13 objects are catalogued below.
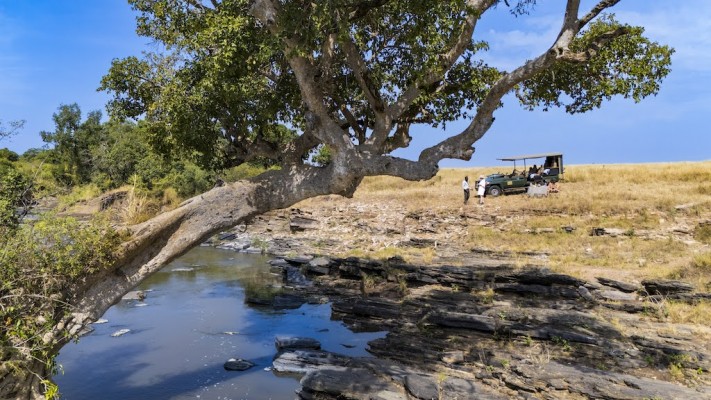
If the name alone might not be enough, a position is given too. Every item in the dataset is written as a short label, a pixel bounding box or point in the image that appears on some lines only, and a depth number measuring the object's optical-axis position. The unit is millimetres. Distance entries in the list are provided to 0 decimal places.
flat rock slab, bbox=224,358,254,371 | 13789
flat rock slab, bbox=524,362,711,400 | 9627
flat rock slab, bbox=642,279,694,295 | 17188
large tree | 10500
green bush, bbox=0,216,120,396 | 8047
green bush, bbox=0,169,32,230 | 8945
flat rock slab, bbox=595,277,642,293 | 18328
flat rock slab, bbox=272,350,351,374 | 13039
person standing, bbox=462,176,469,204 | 36800
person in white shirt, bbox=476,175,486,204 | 36812
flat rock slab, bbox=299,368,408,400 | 10305
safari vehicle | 38938
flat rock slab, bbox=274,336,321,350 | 15234
